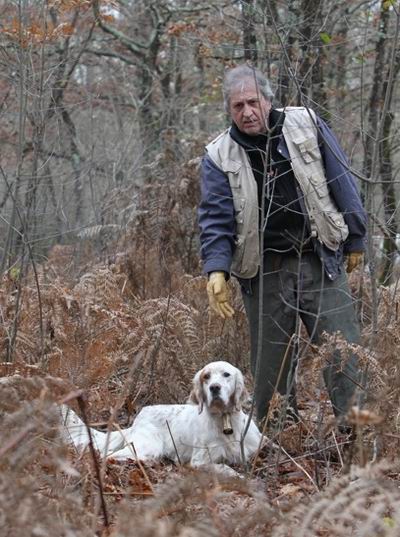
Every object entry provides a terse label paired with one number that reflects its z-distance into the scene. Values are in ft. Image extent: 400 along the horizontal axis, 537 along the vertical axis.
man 16.63
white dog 17.10
